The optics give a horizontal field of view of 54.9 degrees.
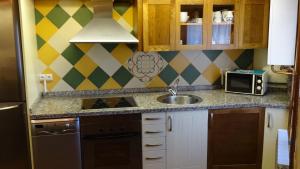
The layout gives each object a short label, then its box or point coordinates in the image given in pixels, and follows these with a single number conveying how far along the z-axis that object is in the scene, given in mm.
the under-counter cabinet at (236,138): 2744
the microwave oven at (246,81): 2955
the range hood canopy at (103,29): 2600
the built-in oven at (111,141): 2543
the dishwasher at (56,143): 2469
